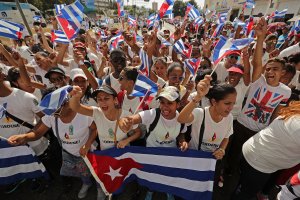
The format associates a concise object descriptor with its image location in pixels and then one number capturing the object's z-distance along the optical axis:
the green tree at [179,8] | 60.64
